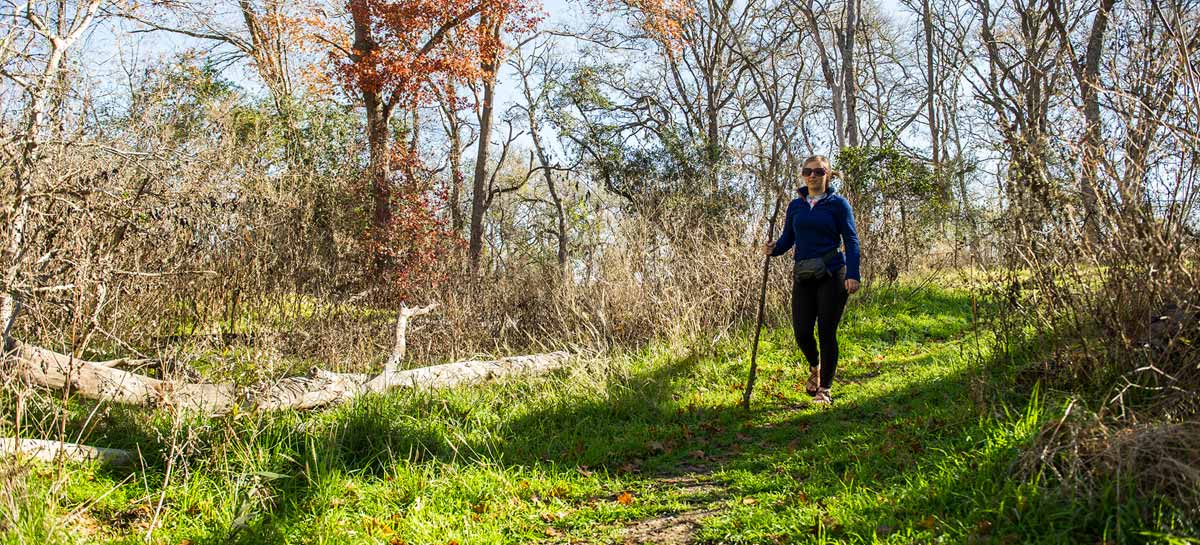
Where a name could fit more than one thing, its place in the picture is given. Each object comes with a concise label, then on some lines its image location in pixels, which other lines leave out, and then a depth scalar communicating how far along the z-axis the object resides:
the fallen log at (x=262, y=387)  4.37
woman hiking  5.51
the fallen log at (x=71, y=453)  4.09
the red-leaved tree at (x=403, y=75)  13.60
